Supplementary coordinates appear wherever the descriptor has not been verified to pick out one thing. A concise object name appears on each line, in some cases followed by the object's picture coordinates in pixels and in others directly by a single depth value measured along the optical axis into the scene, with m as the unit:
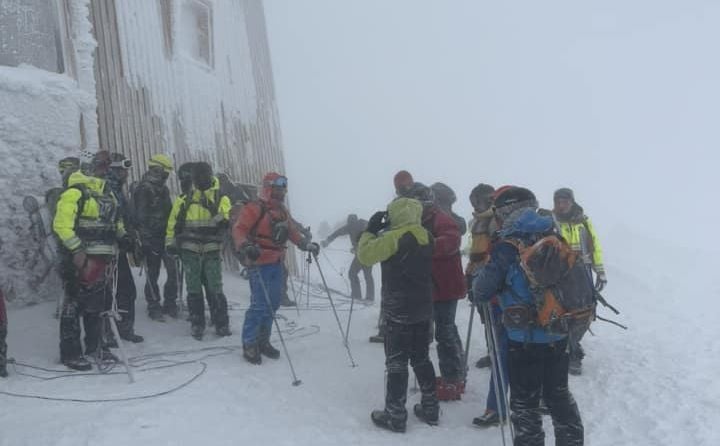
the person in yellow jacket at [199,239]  6.35
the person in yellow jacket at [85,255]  5.19
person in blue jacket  3.41
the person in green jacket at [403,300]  4.28
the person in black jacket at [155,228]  6.75
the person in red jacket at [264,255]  5.65
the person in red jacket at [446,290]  4.91
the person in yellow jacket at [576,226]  6.38
